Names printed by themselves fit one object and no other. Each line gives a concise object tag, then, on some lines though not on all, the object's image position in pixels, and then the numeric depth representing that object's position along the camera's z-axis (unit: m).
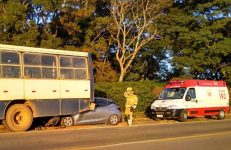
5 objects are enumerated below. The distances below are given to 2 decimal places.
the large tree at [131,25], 45.50
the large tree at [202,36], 41.66
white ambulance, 27.75
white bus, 19.89
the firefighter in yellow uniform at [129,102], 24.41
